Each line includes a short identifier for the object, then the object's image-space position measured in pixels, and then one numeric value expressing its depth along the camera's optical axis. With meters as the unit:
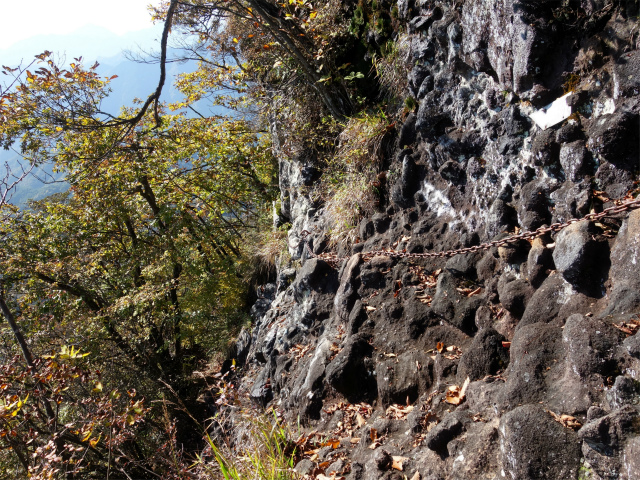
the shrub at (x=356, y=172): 5.57
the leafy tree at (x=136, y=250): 8.26
